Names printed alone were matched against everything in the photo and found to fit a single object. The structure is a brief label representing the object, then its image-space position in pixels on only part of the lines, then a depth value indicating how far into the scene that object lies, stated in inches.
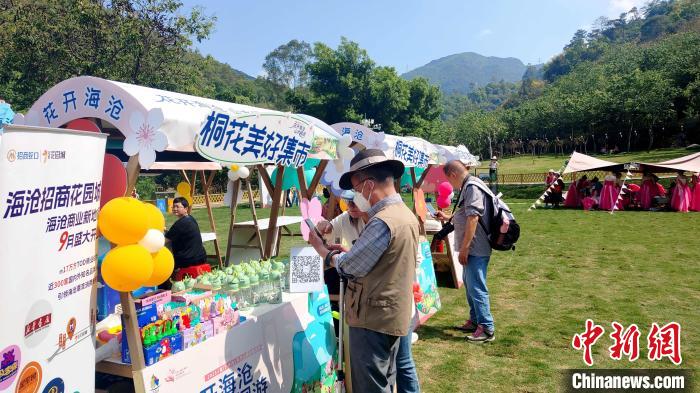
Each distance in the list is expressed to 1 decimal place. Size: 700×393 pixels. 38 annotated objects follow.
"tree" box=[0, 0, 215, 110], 796.0
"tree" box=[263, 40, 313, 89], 3855.8
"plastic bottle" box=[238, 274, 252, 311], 120.4
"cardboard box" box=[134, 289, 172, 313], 92.7
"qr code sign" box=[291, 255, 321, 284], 128.6
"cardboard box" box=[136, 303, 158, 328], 89.5
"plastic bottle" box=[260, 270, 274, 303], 125.2
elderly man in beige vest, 89.9
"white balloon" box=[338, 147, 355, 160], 163.2
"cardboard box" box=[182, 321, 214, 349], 95.0
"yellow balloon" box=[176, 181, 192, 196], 316.9
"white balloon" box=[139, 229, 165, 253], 84.7
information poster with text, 64.5
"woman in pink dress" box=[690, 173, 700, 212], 552.7
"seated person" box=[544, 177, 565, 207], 661.3
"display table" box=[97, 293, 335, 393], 89.9
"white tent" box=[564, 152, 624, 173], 599.8
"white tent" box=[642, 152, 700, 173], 546.0
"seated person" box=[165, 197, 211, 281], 205.3
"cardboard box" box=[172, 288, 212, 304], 106.2
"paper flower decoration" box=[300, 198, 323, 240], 125.6
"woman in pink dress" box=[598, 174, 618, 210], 598.9
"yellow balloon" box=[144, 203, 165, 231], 85.7
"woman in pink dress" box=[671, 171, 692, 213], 548.7
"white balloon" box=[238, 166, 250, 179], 266.7
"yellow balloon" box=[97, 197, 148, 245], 80.3
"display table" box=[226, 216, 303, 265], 324.5
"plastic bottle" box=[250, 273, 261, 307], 124.0
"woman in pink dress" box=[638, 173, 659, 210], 585.6
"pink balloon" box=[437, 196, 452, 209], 223.0
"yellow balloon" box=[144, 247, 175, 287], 87.7
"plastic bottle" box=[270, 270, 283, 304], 124.6
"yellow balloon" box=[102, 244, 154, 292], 79.2
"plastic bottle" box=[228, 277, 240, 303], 119.8
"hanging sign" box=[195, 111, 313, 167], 108.3
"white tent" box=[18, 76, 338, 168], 86.6
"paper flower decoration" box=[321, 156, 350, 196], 165.8
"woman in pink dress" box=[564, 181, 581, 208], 664.4
